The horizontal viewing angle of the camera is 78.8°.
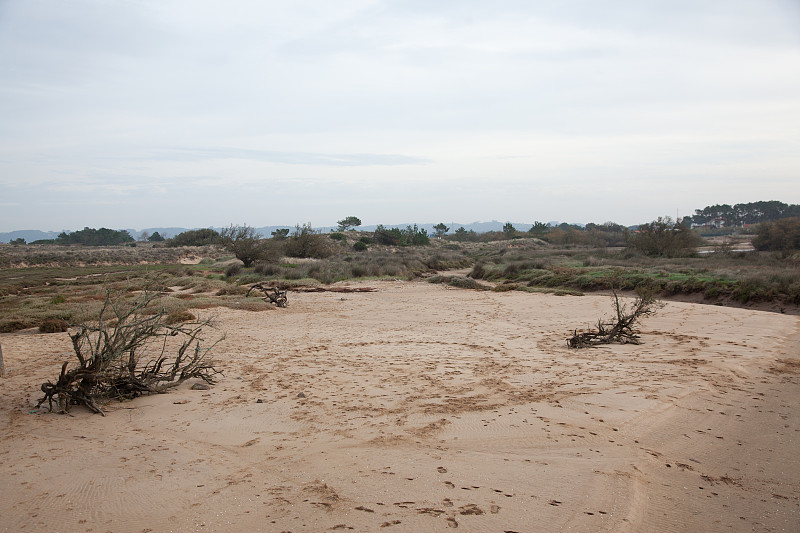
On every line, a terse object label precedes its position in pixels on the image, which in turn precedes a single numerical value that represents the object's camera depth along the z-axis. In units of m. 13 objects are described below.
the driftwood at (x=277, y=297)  15.17
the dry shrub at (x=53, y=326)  10.44
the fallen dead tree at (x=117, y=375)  5.35
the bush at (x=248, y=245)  30.95
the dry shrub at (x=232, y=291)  18.20
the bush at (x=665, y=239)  32.19
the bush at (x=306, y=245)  37.72
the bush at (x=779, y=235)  30.18
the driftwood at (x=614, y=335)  9.18
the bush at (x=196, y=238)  59.31
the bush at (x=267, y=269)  26.56
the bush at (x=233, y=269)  27.91
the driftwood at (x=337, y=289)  21.16
